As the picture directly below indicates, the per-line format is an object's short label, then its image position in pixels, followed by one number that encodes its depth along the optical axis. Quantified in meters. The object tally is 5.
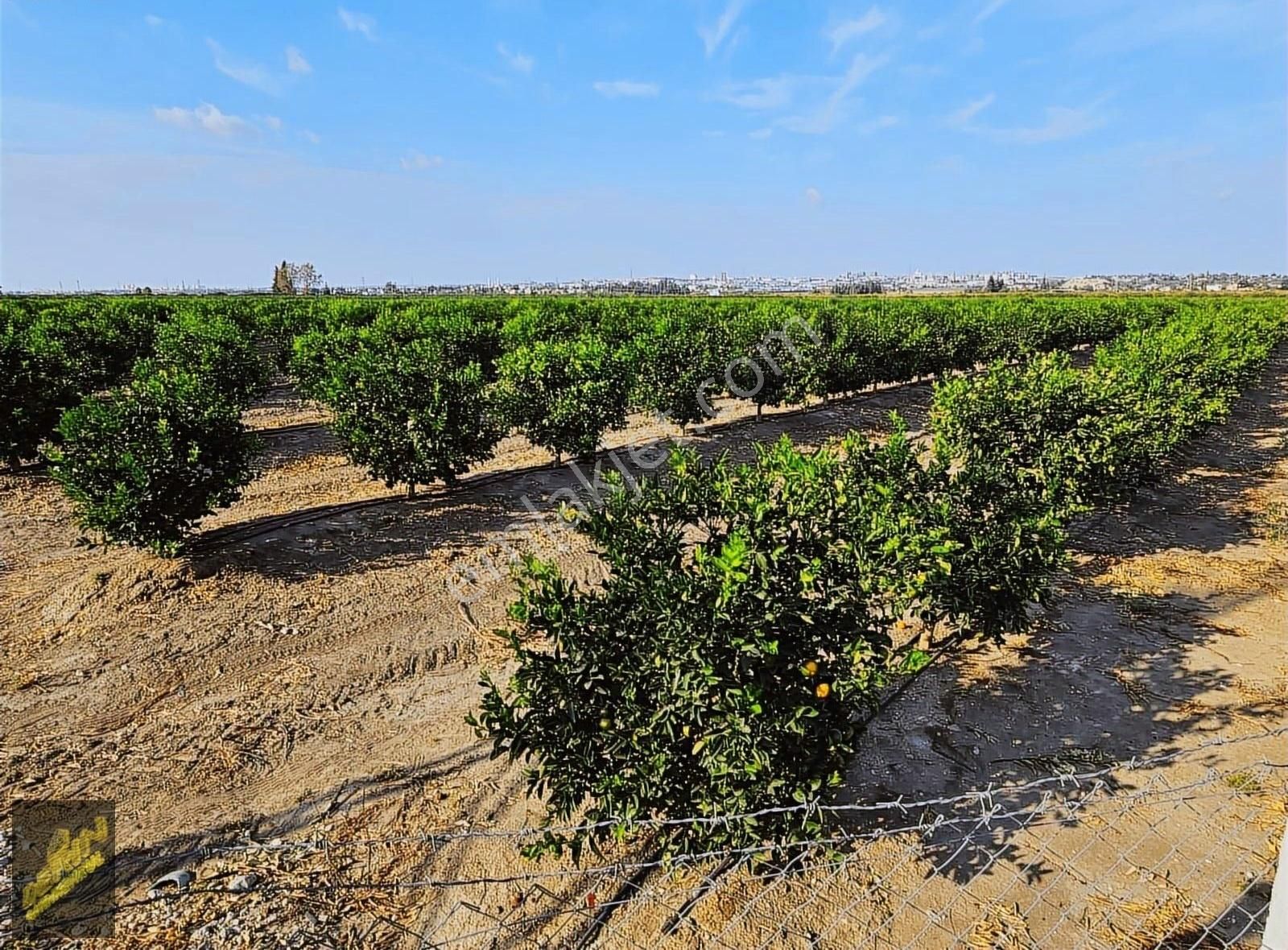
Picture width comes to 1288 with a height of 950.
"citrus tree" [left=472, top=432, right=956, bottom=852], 3.46
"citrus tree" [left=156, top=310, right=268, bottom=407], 13.92
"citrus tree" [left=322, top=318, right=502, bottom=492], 10.08
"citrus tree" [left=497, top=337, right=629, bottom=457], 11.73
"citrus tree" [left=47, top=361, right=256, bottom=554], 7.35
